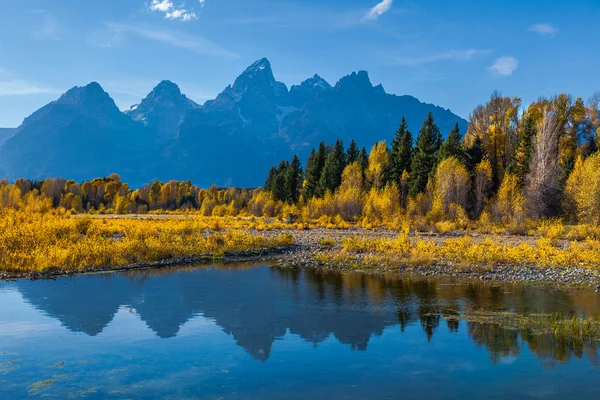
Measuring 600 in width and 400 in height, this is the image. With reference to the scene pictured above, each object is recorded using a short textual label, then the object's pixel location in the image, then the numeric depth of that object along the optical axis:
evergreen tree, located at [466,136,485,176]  60.03
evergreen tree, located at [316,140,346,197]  73.19
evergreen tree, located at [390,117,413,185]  66.16
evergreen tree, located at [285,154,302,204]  84.38
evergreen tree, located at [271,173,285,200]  85.25
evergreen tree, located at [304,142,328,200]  79.88
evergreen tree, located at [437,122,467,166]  57.56
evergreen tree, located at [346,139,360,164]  78.09
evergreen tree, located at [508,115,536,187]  54.06
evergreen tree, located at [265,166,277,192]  96.42
